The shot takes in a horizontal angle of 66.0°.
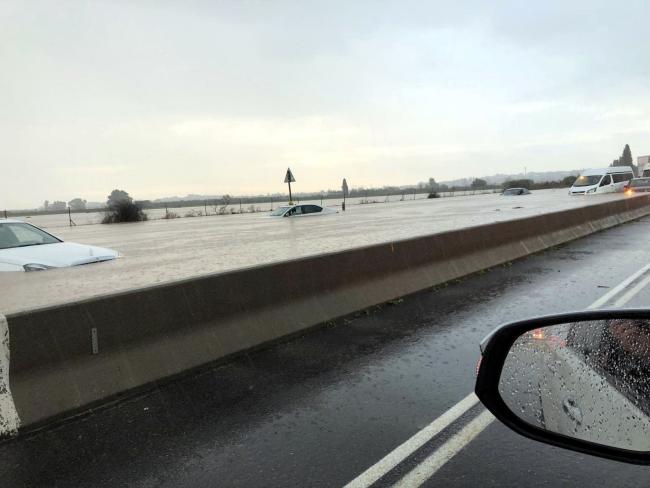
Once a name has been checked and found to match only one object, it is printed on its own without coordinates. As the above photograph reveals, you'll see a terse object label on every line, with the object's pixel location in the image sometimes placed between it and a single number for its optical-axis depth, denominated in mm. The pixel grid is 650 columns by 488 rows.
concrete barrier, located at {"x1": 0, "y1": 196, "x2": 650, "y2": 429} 4043
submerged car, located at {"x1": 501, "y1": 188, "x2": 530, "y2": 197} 64250
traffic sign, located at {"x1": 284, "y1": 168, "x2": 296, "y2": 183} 34719
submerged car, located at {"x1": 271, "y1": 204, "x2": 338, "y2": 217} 31828
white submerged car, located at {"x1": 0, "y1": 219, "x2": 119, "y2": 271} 8663
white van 40625
